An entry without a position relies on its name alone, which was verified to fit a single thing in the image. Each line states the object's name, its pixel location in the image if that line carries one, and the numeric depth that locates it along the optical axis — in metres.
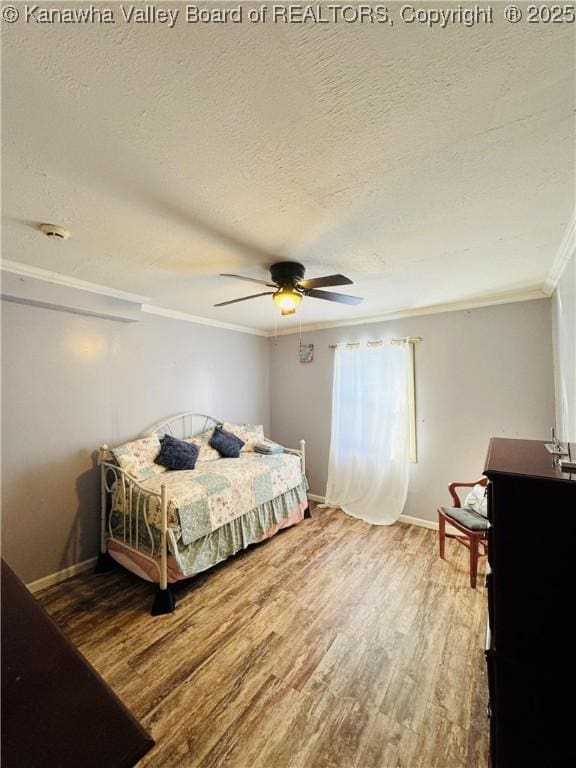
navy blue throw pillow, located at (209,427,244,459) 3.46
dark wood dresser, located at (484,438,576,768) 0.97
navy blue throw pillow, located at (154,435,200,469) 2.90
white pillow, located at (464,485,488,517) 2.52
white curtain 3.47
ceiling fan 2.02
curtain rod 3.41
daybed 2.19
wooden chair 2.33
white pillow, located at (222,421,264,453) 3.75
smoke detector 1.66
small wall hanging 4.29
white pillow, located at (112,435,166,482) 2.61
